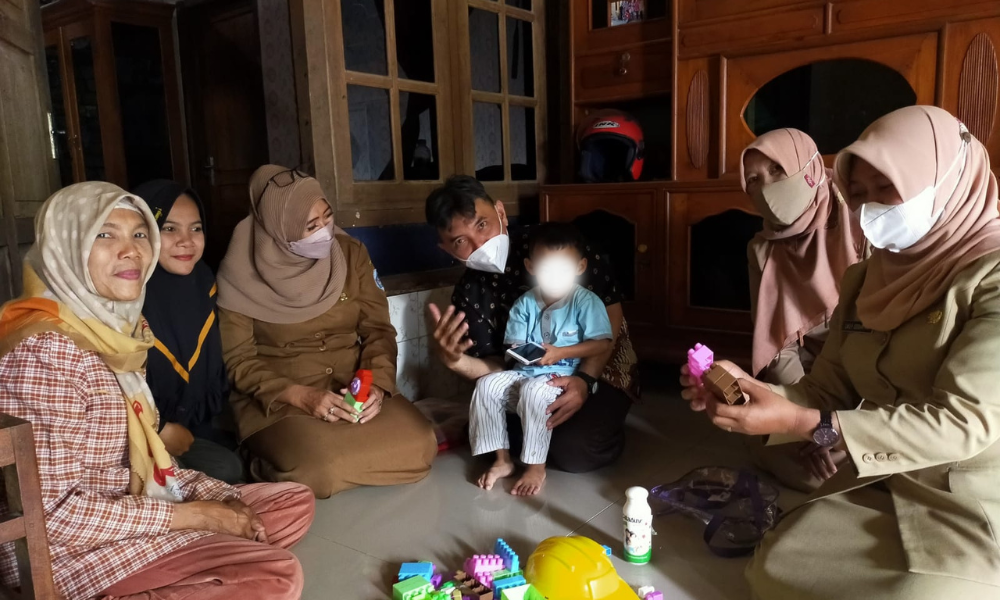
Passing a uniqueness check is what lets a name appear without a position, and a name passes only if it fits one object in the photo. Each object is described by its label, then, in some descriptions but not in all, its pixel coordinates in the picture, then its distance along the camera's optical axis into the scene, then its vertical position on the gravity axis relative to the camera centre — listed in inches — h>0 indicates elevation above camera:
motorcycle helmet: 126.2 +6.1
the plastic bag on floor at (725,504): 71.0 -36.5
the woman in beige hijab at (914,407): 48.6 -17.6
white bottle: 67.2 -33.7
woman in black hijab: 76.2 -16.2
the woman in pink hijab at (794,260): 83.2 -10.8
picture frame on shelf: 125.5 +30.4
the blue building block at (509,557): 65.1 -35.2
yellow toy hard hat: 59.1 -33.9
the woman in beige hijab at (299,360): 85.6 -22.2
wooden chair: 40.8 -18.7
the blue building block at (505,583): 61.2 -35.3
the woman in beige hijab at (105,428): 52.1 -18.5
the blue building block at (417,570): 64.9 -35.9
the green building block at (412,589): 60.8 -35.5
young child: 87.3 -21.2
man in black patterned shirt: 89.5 -18.8
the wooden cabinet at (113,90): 165.2 +26.1
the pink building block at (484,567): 63.6 -35.4
